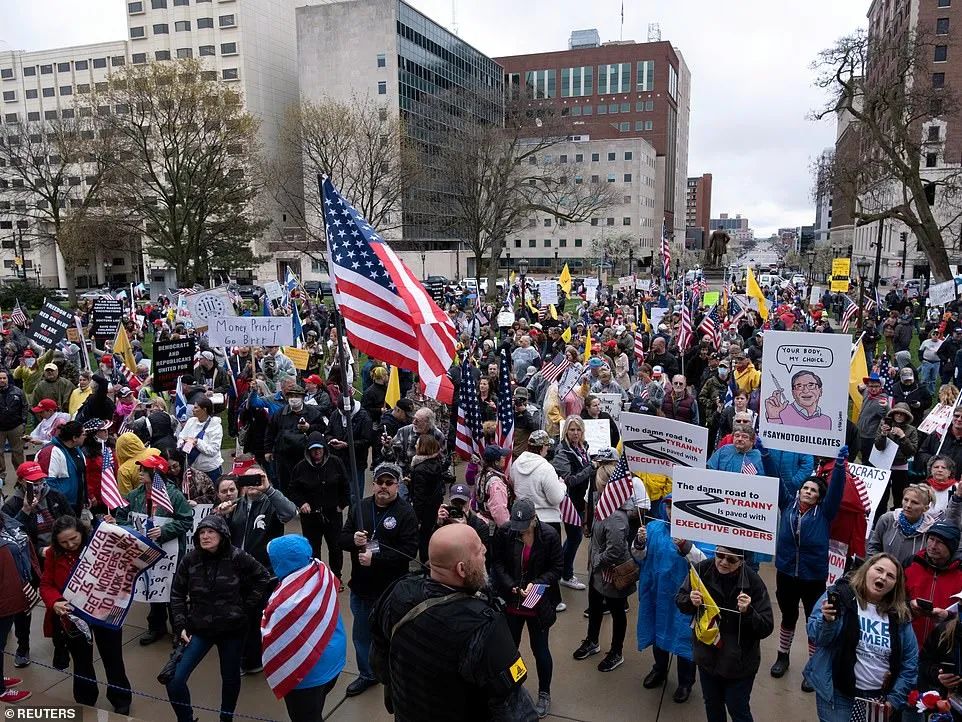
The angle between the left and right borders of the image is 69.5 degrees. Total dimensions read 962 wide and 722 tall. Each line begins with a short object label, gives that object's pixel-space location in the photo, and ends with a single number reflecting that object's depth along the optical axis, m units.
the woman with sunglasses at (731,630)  4.39
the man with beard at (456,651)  2.81
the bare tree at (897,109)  32.56
